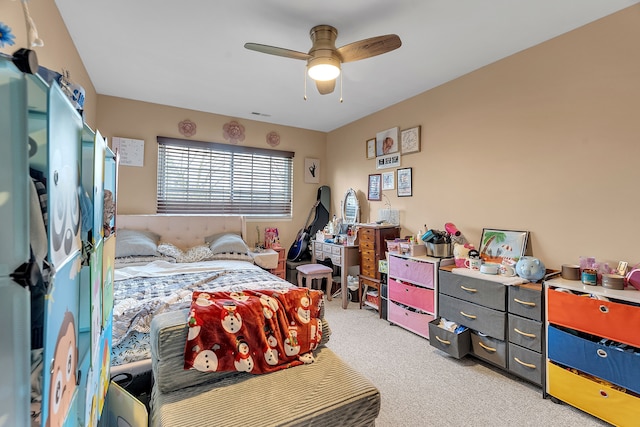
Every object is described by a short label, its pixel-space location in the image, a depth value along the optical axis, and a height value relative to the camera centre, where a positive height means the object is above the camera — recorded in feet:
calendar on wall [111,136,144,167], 12.40 +2.69
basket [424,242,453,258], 9.77 -1.11
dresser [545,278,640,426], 5.65 -2.66
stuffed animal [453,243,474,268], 9.25 -1.15
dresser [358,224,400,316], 11.93 -1.63
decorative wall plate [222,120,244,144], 14.54 +4.04
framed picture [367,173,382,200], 13.38 +1.29
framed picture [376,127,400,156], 12.46 +3.15
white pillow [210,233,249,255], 12.43 -1.28
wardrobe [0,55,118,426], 1.45 -0.24
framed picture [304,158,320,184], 16.69 +2.48
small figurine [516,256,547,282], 7.33 -1.29
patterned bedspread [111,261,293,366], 6.05 -1.96
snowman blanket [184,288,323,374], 4.78 -2.00
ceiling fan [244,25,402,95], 6.64 +3.79
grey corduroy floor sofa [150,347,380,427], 4.08 -2.73
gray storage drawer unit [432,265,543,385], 7.04 -2.63
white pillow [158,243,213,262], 11.72 -1.55
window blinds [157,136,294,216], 13.66 +1.77
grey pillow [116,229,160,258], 10.89 -1.11
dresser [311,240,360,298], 12.85 -1.82
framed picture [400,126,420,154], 11.55 +2.98
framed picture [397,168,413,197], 11.98 +1.34
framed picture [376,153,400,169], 12.48 +2.33
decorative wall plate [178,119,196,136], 13.61 +3.95
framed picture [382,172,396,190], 12.70 +1.49
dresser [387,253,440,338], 9.59 -2.57
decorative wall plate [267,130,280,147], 15.64 +4.00
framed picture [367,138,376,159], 13.57 +3.06
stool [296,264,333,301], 13.16 -2.55
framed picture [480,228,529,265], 8.39 -0.84
